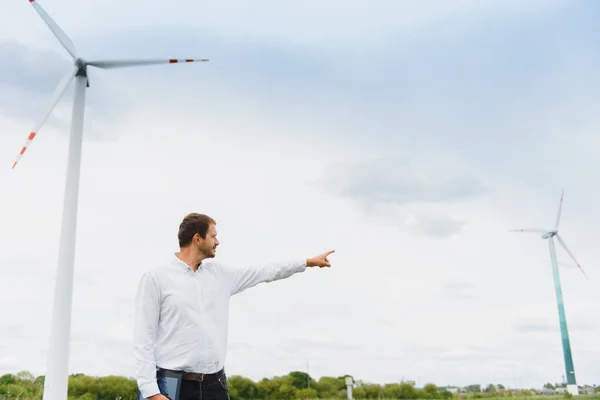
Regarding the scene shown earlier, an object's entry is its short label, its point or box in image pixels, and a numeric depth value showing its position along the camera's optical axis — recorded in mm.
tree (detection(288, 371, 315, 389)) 35375
